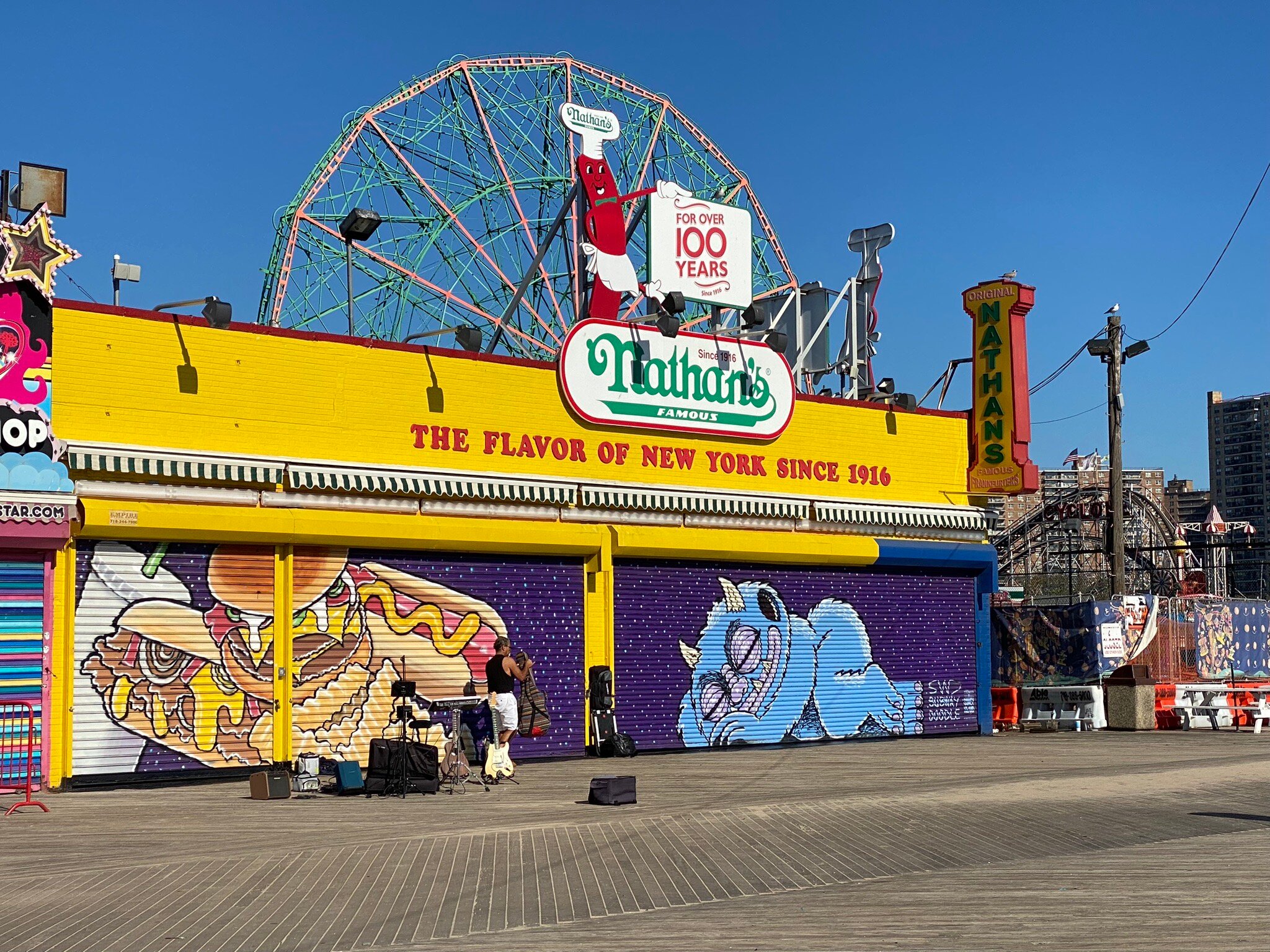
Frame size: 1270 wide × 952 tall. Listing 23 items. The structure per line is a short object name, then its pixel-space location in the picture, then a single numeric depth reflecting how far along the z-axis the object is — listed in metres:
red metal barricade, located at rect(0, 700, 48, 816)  16.94
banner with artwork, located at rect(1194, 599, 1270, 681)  31.11
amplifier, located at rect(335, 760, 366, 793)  16.75
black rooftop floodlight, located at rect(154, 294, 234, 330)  18.91
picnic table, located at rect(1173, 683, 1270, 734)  28.03
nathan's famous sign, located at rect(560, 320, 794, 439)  22.55
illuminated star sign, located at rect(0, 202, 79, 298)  17.50
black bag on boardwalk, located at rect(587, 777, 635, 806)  15.09
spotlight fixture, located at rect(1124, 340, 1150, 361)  37.12
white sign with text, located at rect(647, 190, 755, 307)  24.50
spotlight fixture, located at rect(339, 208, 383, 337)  21.34
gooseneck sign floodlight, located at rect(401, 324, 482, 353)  21.81
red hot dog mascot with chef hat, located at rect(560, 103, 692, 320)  24.25
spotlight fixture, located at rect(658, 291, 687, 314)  23.52
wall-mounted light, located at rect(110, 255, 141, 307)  20.20
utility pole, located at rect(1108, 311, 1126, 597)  34.28
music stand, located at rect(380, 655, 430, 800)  16.73
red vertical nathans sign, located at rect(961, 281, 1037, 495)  26.70
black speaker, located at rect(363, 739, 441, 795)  16.75
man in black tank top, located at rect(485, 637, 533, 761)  18.45
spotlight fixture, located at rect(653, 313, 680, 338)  23.34
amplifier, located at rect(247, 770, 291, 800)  16.14
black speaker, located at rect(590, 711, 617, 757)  21.59
